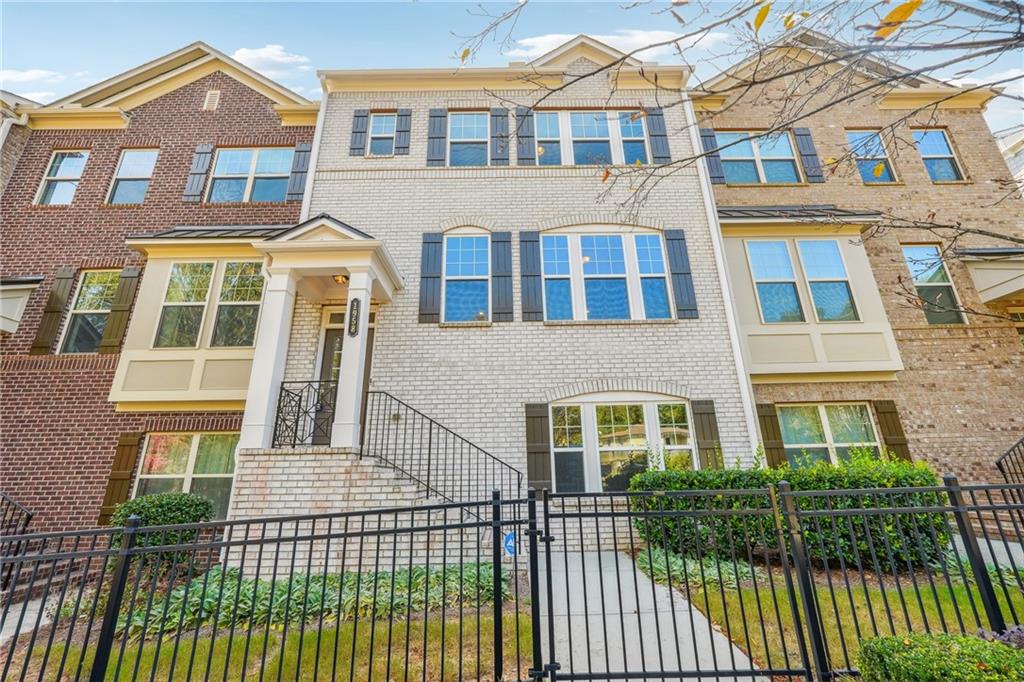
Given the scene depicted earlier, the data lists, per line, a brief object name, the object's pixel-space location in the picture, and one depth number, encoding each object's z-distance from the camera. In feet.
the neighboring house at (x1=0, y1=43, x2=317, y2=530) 27.14
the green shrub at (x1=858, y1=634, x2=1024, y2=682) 7.61
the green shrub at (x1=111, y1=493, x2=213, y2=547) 21.29
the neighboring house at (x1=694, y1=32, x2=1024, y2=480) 28.19
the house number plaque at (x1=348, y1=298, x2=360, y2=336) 23.49
